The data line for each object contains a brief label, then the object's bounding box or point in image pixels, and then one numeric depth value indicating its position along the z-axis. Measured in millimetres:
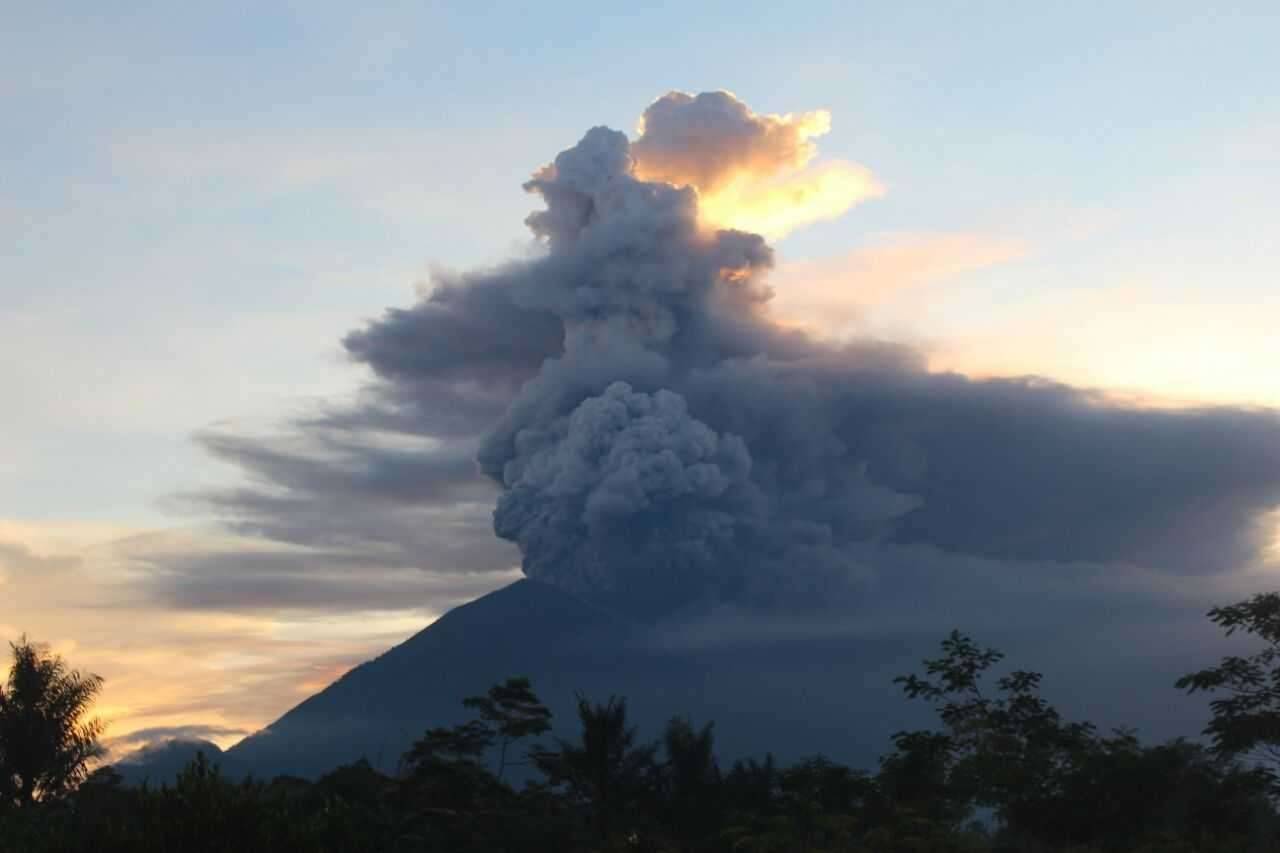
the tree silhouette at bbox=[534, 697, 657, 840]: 58438
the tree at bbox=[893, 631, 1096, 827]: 51125
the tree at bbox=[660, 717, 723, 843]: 61000
